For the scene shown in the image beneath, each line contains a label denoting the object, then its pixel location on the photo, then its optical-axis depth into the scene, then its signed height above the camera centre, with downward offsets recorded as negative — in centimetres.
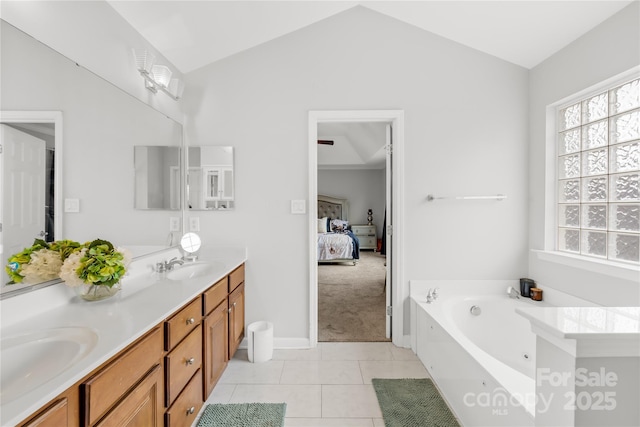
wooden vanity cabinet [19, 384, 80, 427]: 66 -50
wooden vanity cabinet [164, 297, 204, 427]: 125 -74
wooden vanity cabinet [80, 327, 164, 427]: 82 -58
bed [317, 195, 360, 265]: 591 -69
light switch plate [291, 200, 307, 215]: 245 +7
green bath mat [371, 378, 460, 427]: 164 -117
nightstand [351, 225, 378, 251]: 772 -56
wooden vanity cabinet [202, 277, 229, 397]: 164 -75
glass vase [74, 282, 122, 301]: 121 -34
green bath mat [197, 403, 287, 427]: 162 -119
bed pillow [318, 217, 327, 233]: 680 -27
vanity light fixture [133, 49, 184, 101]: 188 +97
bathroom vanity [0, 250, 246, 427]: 73 -50
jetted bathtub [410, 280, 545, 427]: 135 -85
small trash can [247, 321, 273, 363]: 224 -104
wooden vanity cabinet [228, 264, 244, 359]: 208 -73
